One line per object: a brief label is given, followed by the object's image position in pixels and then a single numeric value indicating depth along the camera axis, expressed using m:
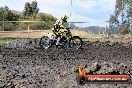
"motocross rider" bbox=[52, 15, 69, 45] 21.92
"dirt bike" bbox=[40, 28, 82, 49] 22.36
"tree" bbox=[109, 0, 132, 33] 41.53
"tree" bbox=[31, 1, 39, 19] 75.40
